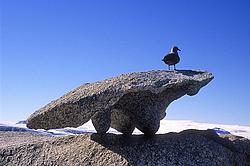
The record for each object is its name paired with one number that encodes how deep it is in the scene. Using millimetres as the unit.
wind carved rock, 8742
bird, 10820
